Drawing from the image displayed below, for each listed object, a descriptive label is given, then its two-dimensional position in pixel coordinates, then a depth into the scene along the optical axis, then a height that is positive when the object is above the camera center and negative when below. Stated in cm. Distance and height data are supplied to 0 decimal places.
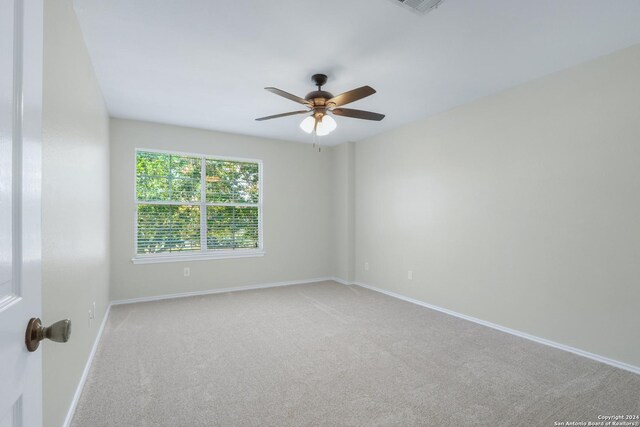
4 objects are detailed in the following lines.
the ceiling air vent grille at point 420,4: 194 +131
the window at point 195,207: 449 +16
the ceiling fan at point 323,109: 272 +97
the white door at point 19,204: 60 +3
